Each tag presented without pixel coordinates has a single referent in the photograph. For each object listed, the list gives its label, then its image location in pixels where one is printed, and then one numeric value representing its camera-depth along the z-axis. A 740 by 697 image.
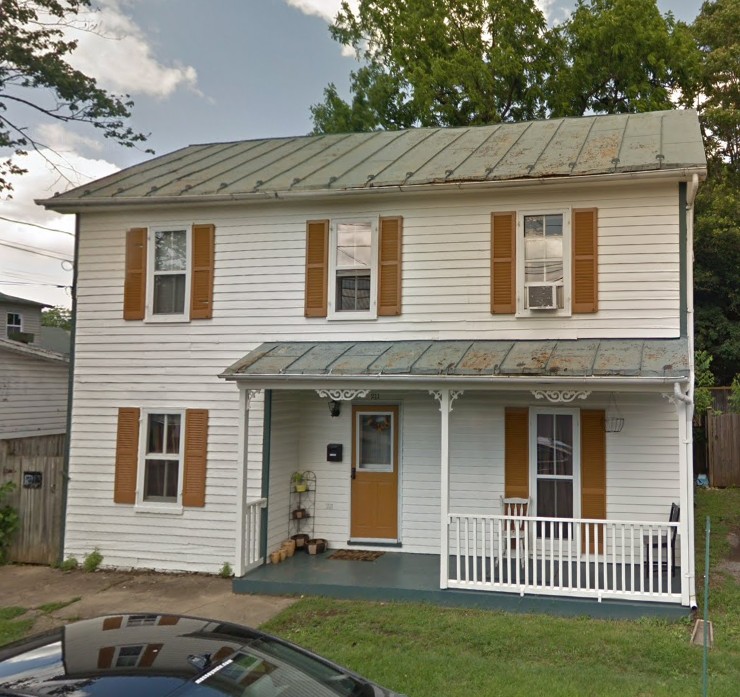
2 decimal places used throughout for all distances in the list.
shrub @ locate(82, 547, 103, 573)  9.72
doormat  9.26
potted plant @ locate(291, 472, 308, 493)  9.88
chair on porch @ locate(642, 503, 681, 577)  8.02
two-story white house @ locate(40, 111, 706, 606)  8.45
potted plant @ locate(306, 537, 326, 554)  9.59
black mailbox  9.89
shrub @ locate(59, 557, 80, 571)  9.79
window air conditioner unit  8.70
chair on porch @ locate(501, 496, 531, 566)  8.88
